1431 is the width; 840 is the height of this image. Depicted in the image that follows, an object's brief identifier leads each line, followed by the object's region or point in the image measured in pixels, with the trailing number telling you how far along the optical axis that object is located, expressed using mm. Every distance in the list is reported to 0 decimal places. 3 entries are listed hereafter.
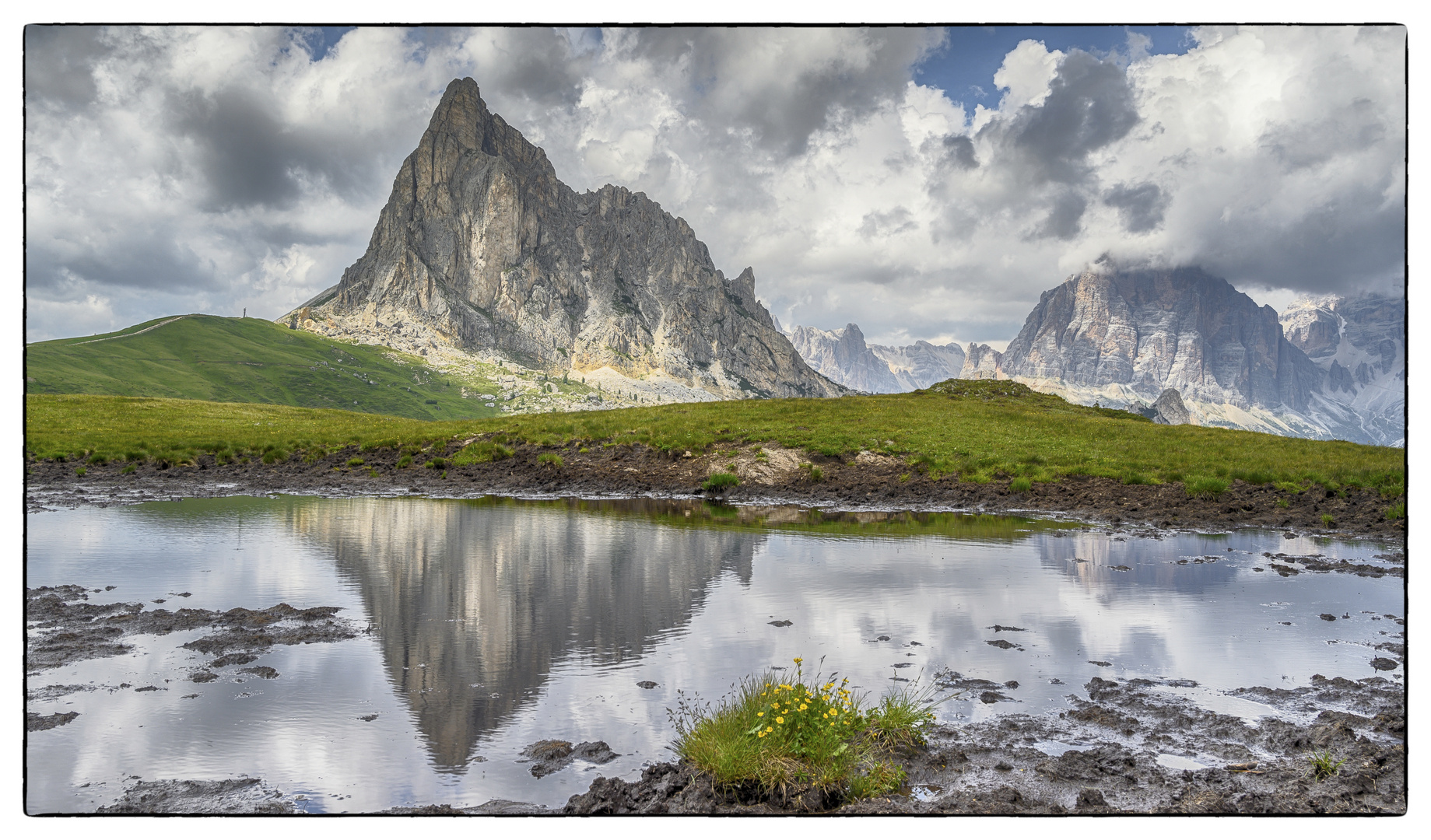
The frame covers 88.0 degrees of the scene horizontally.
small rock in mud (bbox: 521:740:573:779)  7887
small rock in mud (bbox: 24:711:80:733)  8781
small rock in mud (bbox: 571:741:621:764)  8117
